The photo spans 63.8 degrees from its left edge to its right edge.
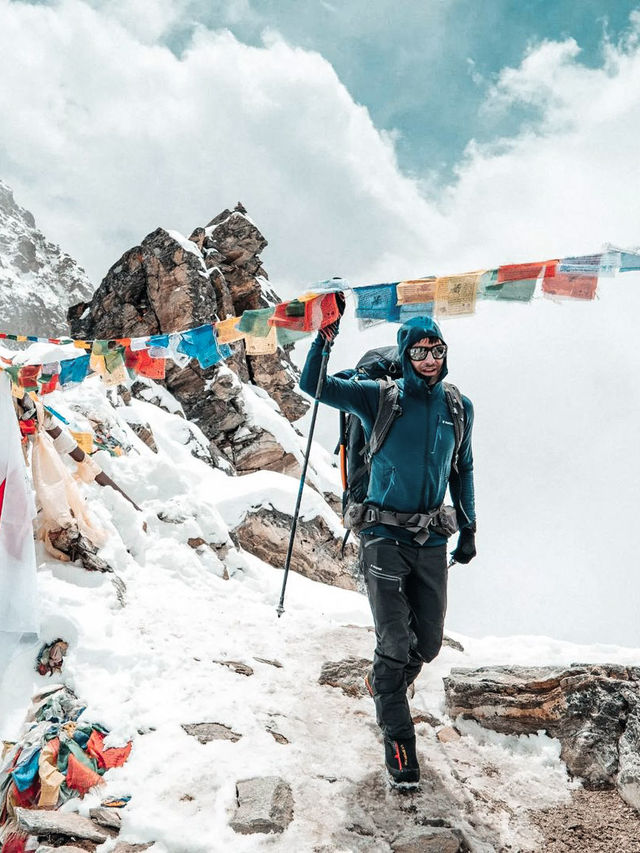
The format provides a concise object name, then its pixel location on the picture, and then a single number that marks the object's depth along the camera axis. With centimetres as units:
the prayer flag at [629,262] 466
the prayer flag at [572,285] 489
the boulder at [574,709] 373
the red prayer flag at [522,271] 496
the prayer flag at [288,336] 572
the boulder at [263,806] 300
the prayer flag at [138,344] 824
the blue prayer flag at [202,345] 734
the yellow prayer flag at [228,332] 678
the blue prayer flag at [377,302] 523
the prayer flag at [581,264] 482
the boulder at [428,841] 289
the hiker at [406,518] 366
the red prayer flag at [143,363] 851
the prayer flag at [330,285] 500
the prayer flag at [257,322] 614
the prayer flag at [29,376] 764
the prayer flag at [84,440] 1004
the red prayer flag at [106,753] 364
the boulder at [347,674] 546
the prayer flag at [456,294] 510
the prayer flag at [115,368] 855
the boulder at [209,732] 409
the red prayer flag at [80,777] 333
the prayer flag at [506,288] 504
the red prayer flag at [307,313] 483
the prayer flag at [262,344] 614
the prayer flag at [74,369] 871
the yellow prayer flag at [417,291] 518
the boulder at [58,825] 286
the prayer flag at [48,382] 842
